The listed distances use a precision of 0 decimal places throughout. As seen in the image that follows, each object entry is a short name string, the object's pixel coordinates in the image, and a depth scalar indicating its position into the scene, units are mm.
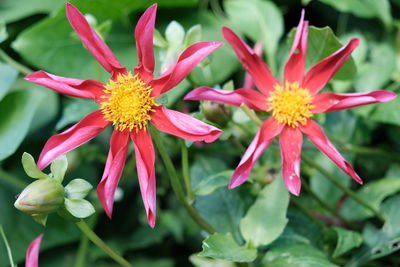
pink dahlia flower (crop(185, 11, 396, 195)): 601
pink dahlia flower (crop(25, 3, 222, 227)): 590
